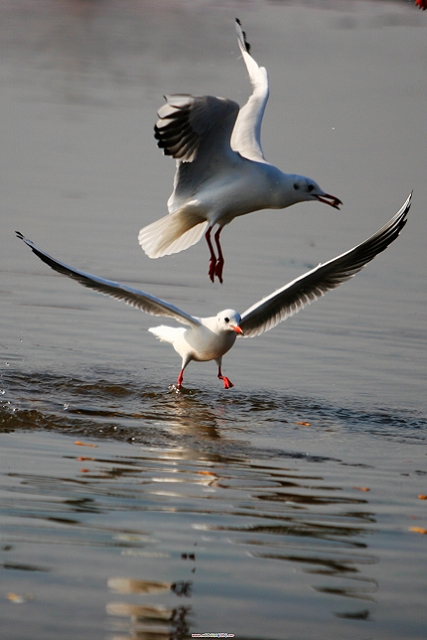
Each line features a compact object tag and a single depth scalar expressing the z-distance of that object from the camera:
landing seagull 15.88
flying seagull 15.18
